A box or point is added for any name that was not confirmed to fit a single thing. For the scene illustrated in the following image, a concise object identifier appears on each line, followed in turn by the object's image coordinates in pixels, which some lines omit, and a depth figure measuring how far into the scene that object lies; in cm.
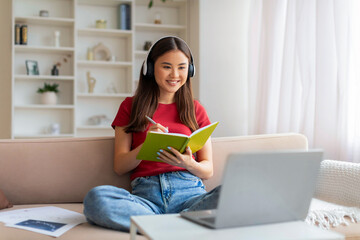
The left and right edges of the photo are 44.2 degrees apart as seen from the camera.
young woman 169
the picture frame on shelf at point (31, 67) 421
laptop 97
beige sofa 189
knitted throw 162
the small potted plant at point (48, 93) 420
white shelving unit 425
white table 95
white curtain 251
